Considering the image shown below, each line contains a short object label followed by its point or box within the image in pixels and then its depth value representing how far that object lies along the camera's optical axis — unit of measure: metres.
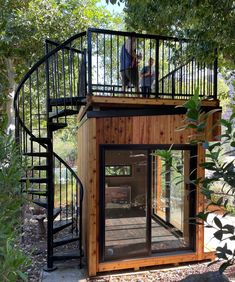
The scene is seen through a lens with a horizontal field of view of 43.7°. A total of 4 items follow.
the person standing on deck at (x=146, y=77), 5.07
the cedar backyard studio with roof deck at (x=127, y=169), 4.28
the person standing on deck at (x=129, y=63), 4.73
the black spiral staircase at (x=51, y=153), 4.37
